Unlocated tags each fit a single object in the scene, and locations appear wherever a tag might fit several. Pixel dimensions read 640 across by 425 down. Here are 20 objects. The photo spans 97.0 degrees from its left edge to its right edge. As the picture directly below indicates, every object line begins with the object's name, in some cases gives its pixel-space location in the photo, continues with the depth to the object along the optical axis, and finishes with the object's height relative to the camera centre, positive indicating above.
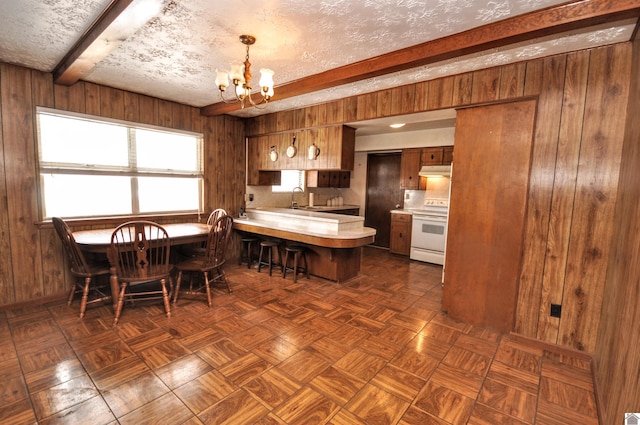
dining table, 2.69 -0.59
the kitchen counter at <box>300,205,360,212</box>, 5.63 -0.42
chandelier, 2.12 +0.82
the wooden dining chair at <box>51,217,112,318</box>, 2.63 -0.89
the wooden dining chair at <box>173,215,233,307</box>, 3.03 -0.83
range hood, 4.69 +0.34
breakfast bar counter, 3.53 -0.64
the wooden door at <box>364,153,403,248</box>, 5.91 -0.06
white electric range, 4.77 -0.69
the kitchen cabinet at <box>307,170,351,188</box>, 5.75 +0.18
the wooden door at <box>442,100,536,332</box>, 2.46 -0.17
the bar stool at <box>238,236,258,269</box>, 4.44 -1.08
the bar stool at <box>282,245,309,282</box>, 3.84 -1.02
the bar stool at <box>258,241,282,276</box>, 4.08 -1.00
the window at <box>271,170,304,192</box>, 5.52 +0.10
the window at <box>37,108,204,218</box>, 3.06 +0.15
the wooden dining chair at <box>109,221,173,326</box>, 2.57 -0.74
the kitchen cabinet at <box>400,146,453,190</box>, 4.81 +0.53
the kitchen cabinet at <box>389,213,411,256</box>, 5.30 -0.83
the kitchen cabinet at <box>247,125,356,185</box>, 3.82 +0.54
